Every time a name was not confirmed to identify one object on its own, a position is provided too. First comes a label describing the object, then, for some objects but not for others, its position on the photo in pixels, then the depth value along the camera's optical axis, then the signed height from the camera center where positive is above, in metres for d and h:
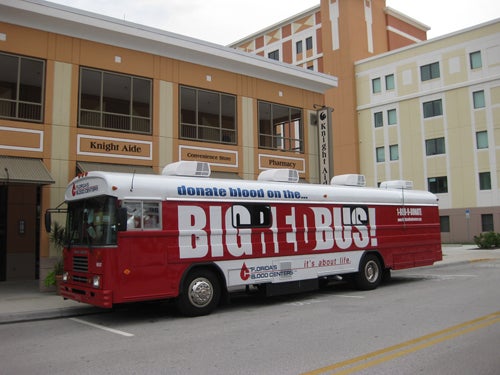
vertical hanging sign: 20.02 +3.73
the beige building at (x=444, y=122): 38.12 +9.57
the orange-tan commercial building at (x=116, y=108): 13.42 +4.51
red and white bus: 8.90 +0.03
